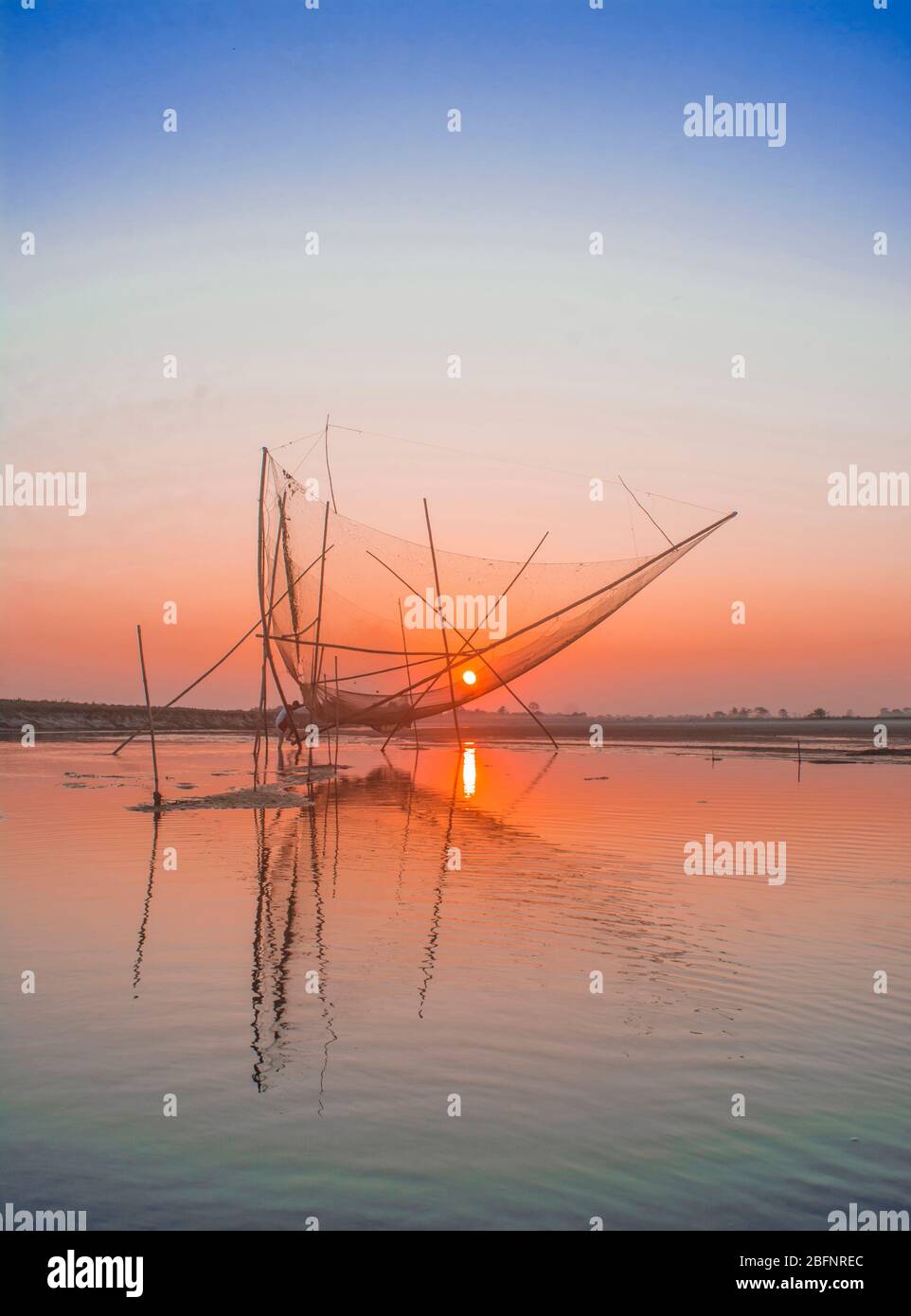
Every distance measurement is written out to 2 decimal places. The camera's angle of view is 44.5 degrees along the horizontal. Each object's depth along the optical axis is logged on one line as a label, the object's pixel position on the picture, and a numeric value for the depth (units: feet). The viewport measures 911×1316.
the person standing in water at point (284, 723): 103.50
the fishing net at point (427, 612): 75.97
